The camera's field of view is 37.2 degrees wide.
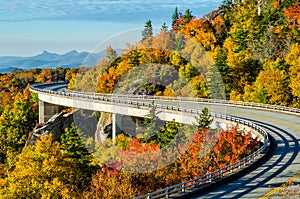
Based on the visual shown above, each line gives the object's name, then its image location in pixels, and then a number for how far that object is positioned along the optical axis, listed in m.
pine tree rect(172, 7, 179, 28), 139.74
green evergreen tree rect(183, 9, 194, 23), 124.26
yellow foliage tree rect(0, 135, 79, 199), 39.31
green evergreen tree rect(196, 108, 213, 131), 48.91
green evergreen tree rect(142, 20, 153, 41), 132.00
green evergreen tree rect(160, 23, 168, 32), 123.84
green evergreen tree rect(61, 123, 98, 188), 45.93
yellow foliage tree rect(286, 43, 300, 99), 68.38
